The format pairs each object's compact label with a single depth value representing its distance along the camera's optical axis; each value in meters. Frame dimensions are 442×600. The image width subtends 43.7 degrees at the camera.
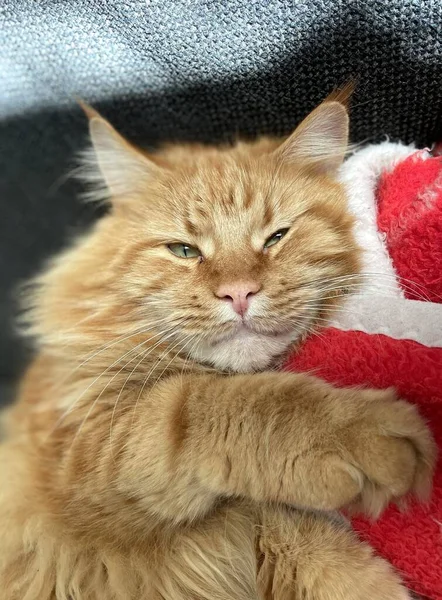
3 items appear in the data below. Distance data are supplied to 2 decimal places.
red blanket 0.22
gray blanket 0.27
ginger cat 0.22
